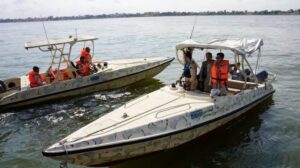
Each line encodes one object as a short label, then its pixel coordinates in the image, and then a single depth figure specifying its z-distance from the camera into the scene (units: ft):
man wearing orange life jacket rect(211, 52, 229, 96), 30.63
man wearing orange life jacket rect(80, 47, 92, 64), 48.52
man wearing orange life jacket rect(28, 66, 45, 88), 42.22
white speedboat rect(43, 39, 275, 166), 22.82
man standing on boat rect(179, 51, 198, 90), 31.73
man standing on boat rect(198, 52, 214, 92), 32.09
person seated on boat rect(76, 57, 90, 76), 46.47
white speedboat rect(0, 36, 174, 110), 42.75
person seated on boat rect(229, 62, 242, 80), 39.17
